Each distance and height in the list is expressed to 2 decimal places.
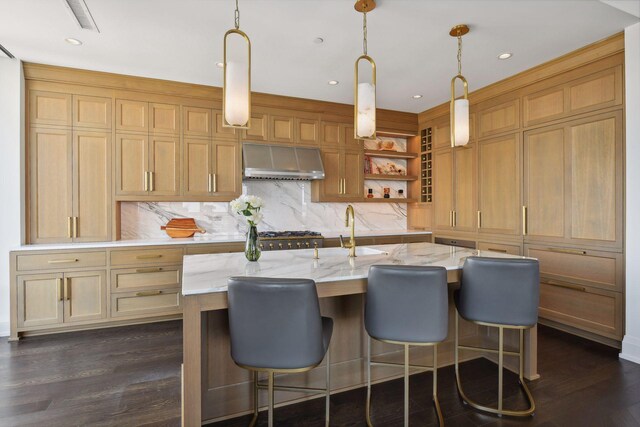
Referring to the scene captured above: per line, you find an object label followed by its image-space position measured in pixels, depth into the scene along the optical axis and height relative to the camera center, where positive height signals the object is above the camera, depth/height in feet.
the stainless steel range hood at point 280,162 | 12.93 +2.15
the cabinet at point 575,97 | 9.26 +3.70
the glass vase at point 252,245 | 7.08 -0.71
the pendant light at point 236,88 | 5.82 +2.29
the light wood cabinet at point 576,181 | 9.20 +0.98
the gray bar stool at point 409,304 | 5.49 -1.59
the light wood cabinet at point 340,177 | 14.75 +1.67
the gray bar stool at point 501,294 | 6.15 -1.62
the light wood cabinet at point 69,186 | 10.83 +0.99
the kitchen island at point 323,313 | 5.08 -2.27
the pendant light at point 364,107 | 6.75 +2.26
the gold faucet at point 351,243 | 7.72 -0.76
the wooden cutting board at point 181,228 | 12.68 -0.59
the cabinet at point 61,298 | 10.05 -2.75
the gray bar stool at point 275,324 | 4.68 -1.67
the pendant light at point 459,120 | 7.54 +2.21
